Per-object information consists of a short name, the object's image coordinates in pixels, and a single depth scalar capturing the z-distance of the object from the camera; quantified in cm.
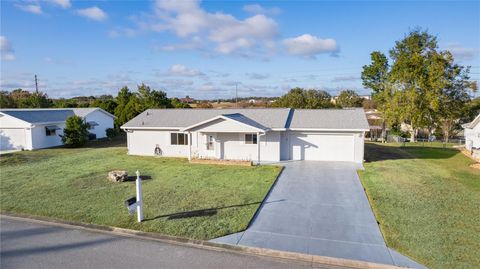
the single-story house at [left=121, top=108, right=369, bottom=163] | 1809
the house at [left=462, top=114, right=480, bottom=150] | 2351
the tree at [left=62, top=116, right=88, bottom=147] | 2606
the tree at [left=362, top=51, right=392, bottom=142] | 3425
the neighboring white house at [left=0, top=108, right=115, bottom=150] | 2511
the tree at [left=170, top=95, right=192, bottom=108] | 4347
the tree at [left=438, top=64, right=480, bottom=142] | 3036
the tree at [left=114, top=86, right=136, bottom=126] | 3572
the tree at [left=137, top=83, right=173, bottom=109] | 3778
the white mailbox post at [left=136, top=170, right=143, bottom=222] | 891
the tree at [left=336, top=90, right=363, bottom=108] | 5156
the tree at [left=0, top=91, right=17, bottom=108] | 4742
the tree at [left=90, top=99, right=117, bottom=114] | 4012
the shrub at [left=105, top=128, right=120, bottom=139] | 3291
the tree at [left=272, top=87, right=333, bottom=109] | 4422
